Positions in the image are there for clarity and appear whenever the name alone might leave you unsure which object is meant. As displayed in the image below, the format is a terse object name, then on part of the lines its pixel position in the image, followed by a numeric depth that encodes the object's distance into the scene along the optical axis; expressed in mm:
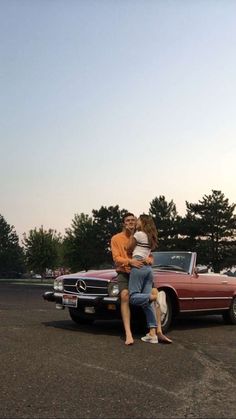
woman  7152
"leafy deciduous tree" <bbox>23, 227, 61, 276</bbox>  60906
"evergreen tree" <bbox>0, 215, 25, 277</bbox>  111188
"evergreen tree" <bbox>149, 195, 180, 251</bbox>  61306
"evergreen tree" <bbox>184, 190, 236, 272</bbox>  56719
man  7195
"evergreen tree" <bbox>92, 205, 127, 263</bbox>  76562
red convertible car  7820
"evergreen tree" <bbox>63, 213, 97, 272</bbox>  66875
